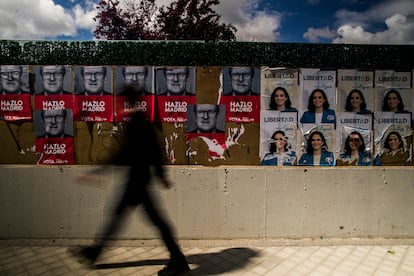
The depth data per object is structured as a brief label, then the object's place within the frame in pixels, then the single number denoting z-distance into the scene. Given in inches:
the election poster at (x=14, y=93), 160.9
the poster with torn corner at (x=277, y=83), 164.1
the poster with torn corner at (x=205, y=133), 164.2
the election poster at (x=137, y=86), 161.5
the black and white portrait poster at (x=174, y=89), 162.6
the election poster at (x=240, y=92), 163.5
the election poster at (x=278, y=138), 166.1
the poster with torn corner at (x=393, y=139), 167.2
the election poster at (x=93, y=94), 161.5
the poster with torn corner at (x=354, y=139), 166.7
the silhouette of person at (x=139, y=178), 132.2
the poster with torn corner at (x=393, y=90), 164.7
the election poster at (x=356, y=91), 164.2
